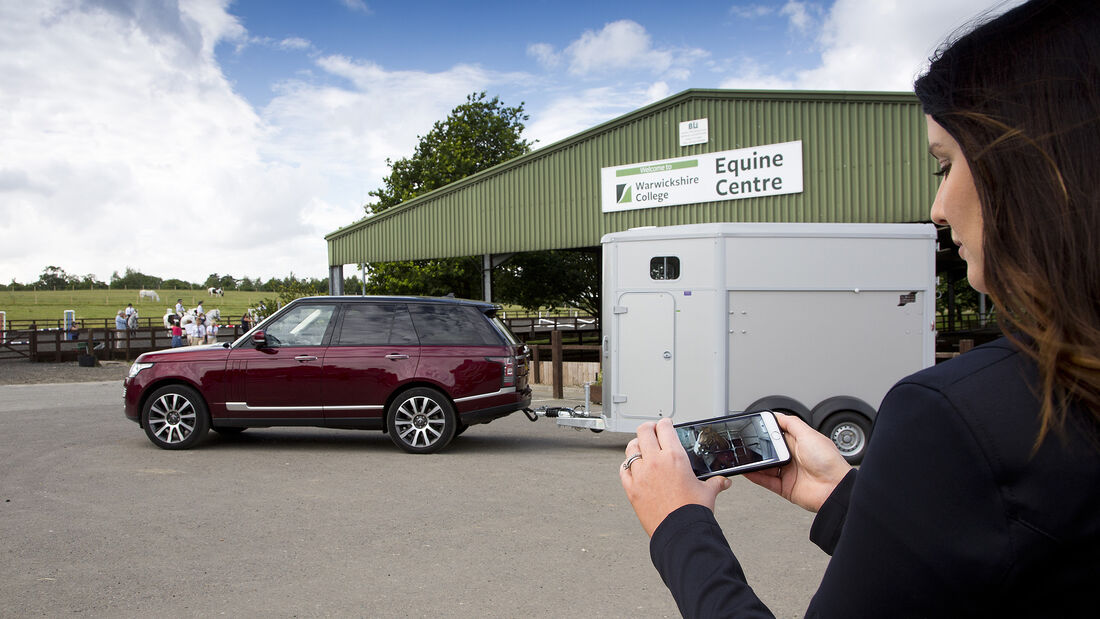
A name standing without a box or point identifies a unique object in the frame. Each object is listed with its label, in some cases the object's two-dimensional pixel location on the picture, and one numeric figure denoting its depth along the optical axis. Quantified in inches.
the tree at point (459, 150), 1503.4
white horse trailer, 353.4
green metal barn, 594.2
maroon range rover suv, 378.0
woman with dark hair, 32.3
